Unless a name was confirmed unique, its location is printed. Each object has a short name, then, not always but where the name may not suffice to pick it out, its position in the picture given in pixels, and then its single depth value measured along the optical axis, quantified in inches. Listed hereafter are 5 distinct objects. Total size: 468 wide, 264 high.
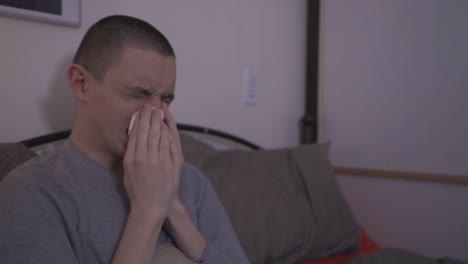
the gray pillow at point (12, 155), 33.0
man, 24.5
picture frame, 39.4
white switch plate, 70.9
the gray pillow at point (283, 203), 46.9
